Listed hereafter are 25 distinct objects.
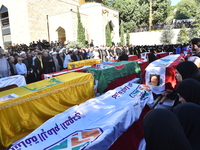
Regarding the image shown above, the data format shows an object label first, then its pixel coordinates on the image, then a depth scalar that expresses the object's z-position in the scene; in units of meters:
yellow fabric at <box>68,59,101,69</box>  7.68
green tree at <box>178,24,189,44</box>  23.20
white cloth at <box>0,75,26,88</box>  4.86
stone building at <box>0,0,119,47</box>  20.83
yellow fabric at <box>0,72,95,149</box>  3.20
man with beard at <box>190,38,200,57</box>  3.90
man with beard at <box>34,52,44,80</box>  7.55
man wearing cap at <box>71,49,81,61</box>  9.96
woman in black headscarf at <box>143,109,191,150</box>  1.30
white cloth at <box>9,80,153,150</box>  2.12
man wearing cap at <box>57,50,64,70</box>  9.14
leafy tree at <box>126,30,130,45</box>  31.19
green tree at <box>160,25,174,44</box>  25.81
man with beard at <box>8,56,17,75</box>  6.65
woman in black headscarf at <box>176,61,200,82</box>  2.79
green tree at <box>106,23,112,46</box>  26.30
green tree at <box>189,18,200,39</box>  20.53
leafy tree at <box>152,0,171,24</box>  33.50
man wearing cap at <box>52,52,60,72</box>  8.55
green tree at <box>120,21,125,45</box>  30.88
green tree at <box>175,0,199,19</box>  20.30
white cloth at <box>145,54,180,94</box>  4.60
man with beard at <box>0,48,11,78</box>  6.11
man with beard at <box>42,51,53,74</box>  8.02
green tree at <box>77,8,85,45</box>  21.31
